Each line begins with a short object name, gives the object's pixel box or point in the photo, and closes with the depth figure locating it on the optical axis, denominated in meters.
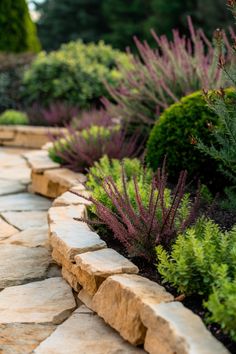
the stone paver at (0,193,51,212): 4.58
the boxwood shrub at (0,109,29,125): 8.50
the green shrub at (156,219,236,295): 2.30
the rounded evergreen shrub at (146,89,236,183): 3.99
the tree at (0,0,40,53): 11.01
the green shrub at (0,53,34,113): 9.66
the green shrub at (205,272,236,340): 1.99
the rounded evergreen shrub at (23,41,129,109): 8.88
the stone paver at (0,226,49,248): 3.60
